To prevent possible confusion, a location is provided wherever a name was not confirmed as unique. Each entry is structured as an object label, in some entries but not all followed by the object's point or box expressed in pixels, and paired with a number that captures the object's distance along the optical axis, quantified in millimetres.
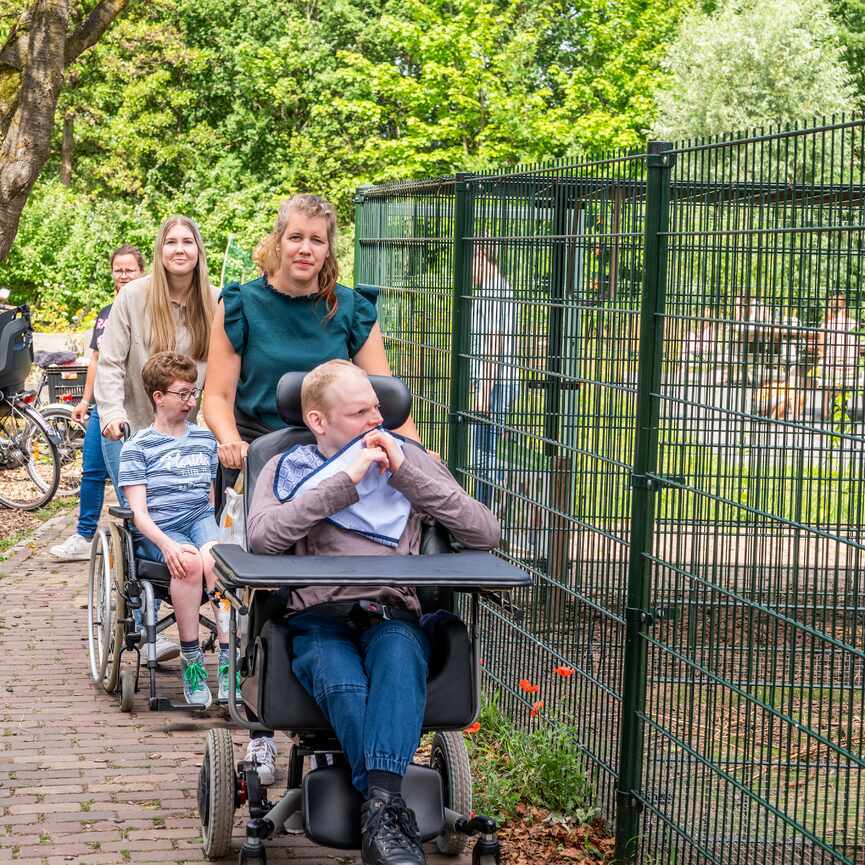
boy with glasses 6285
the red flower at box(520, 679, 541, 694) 5607
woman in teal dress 5574
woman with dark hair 9219
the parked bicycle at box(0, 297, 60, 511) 11875
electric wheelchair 4023
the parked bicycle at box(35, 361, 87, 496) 13477
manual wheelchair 6367
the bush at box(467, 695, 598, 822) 5176
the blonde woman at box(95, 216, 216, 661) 6918
